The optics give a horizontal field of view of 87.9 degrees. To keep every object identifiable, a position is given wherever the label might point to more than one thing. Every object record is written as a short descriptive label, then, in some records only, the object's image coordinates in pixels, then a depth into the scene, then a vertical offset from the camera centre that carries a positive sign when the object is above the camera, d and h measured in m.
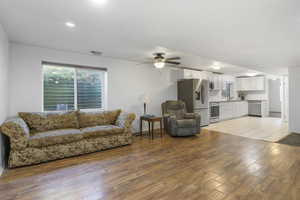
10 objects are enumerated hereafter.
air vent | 4.08 +1.31
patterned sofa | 2.66 -0.64
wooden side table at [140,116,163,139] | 4.43 -0.51
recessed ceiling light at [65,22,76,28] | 2.46 +1.25
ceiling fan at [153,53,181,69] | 3.97 +1.06
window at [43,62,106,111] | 3.85 +0.40
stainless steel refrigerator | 5.85 +0.23
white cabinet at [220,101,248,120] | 7.54 -0.45
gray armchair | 4.67 -0.57
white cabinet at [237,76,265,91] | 8.56 +0.97
